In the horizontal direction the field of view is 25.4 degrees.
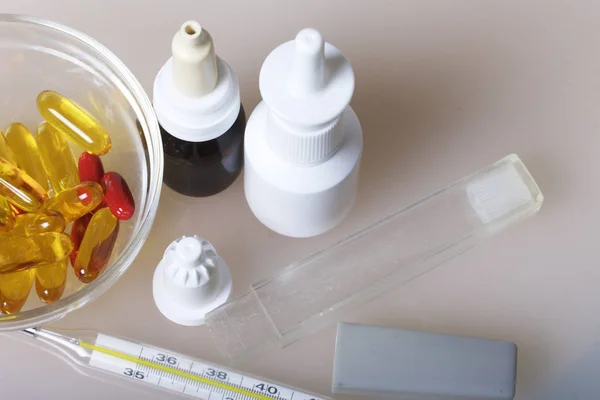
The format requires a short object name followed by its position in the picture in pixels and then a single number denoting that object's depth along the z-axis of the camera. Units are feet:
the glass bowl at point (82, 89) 1.22
